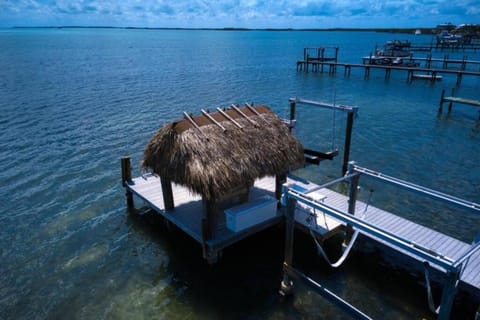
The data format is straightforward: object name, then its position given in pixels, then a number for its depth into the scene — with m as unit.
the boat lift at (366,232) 5.42
